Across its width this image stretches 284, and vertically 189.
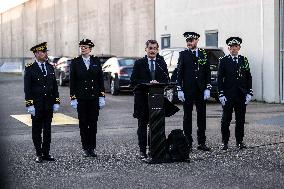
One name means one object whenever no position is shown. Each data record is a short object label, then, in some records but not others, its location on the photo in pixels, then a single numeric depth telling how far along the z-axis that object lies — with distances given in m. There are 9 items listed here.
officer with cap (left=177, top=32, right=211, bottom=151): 9.80
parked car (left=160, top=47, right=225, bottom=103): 18.78
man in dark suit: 9.27
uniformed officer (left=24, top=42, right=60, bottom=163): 9.19
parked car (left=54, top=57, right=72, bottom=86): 30.48
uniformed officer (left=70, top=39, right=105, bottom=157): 9.54
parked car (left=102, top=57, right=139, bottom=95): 23.42
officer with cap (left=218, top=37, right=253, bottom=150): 9.96
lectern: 8.91
